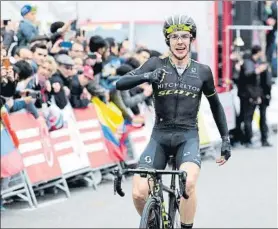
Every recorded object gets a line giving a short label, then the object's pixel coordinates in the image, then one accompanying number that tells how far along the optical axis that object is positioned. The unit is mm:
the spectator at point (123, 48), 19180
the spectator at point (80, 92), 7991
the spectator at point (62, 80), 12235
